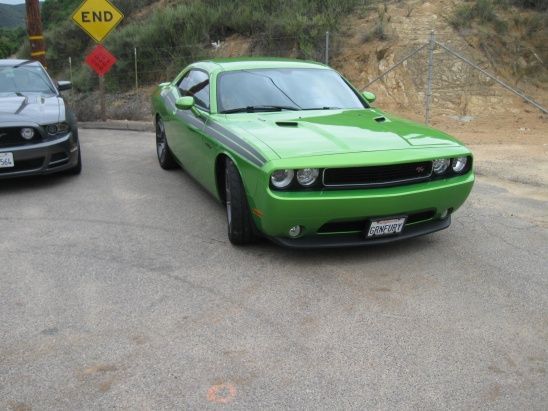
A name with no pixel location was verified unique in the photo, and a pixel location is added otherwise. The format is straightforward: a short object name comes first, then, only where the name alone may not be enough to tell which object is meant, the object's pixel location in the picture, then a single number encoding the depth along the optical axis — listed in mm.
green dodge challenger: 4016
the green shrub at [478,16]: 14234
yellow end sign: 11156
